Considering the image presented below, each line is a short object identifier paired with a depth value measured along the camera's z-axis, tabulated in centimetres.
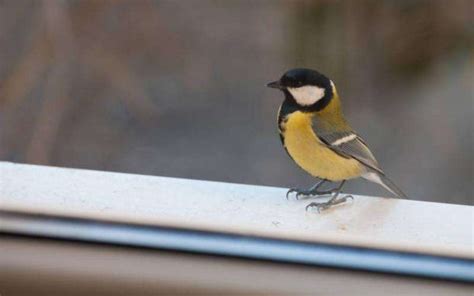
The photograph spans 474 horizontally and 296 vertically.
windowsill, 399
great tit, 404
